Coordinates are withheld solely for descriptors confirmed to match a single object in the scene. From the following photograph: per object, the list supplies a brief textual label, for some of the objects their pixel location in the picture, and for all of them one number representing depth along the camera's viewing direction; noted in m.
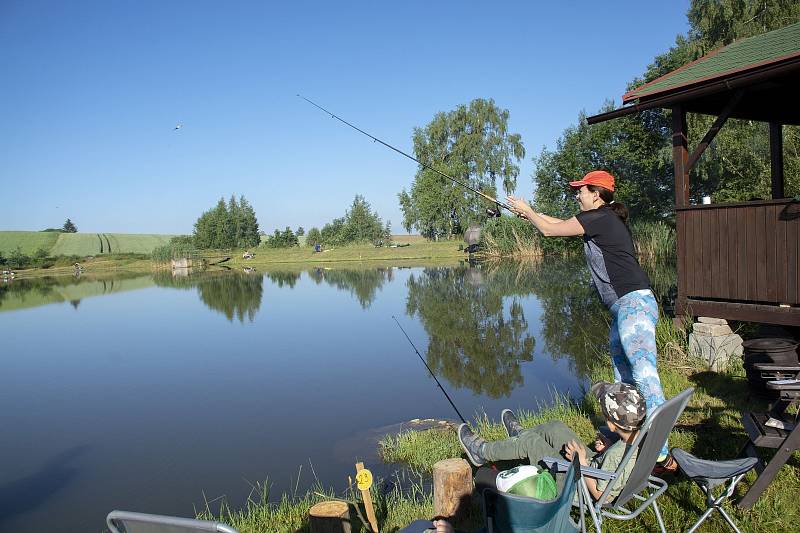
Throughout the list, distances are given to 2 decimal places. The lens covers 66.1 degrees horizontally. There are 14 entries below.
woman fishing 3.65
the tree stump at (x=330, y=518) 3.14
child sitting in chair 2.81
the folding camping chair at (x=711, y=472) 2.68
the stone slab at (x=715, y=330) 6.83
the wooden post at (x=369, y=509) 3.47
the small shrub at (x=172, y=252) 44.76
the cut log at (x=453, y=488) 3.39
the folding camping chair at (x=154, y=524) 1.72
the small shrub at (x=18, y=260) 46.74
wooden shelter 6.32
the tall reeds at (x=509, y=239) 34.66
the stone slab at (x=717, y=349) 6.55
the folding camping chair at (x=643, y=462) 2.48
